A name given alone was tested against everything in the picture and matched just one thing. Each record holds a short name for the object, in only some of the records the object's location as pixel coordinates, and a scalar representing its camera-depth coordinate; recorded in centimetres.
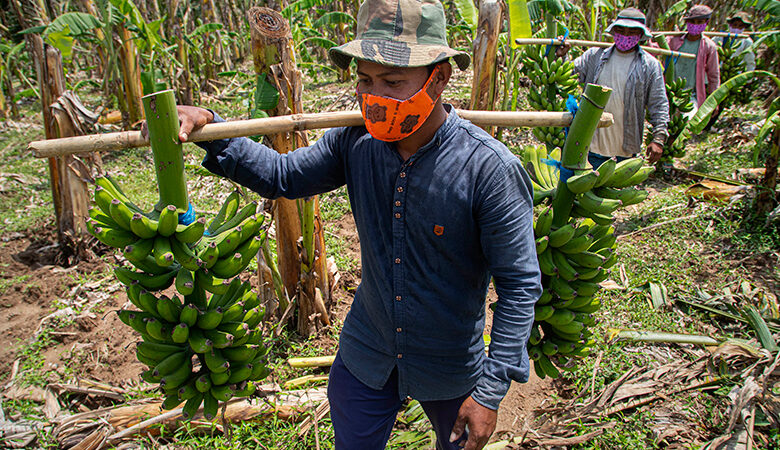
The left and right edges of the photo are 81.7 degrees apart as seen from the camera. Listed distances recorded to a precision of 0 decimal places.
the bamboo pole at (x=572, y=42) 381
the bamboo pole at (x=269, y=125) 155
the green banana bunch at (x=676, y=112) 601
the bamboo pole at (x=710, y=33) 606
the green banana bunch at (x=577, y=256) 198
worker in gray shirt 424
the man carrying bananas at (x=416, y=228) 157
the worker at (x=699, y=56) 586
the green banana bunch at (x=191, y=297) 163
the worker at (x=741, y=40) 794
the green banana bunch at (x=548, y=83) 483
